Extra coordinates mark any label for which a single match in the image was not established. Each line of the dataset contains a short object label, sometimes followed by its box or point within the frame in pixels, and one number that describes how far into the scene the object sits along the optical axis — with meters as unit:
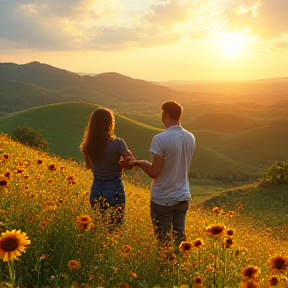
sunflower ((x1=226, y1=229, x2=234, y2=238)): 4.04
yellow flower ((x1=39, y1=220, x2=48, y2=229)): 4.52
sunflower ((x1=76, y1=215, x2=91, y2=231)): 4.17
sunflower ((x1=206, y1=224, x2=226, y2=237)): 3.88
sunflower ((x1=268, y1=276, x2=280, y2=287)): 3.08
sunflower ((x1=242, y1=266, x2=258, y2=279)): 3.20
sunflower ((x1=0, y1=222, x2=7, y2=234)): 3.92
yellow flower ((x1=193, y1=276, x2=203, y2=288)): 3.28
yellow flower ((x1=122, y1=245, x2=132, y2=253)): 4.07
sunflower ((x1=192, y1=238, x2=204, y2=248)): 3.85
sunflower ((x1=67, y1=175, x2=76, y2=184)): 5.93
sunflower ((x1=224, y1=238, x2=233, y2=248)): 4.08
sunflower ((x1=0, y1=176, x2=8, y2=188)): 4.50
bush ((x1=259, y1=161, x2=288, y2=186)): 21.73
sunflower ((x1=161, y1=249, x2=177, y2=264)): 4.44
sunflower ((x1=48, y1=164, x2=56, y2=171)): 5.99
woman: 5.61
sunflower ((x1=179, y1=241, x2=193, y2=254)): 3.82
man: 5.30
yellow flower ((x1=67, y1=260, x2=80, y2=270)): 3.50
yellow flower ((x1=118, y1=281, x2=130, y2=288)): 3.73
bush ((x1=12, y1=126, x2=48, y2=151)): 30.48
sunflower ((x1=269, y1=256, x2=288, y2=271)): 3.27
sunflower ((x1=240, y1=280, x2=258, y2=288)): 3.04
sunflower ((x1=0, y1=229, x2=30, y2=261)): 2.84
